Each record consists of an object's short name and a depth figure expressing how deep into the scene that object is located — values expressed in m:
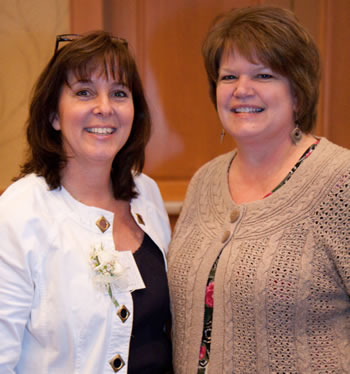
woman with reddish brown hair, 1.34
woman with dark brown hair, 1.35
